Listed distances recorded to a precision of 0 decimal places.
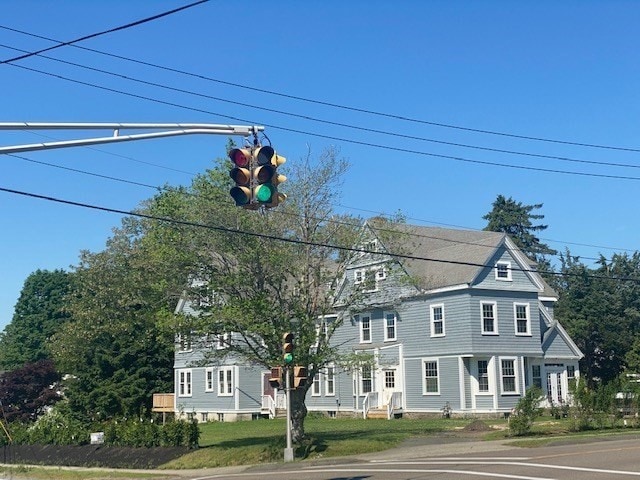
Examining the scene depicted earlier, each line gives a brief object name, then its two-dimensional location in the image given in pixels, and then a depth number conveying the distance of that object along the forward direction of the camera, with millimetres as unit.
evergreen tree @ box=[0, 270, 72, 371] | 106500
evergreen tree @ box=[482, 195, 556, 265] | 97000
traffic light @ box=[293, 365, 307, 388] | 25891
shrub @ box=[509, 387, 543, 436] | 31406
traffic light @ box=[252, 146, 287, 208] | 13633
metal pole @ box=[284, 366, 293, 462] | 26812
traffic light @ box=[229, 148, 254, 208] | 13523
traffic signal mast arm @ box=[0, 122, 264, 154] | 13336
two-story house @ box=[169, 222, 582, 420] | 44156
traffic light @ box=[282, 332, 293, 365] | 26047
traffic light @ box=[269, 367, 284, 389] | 26647
